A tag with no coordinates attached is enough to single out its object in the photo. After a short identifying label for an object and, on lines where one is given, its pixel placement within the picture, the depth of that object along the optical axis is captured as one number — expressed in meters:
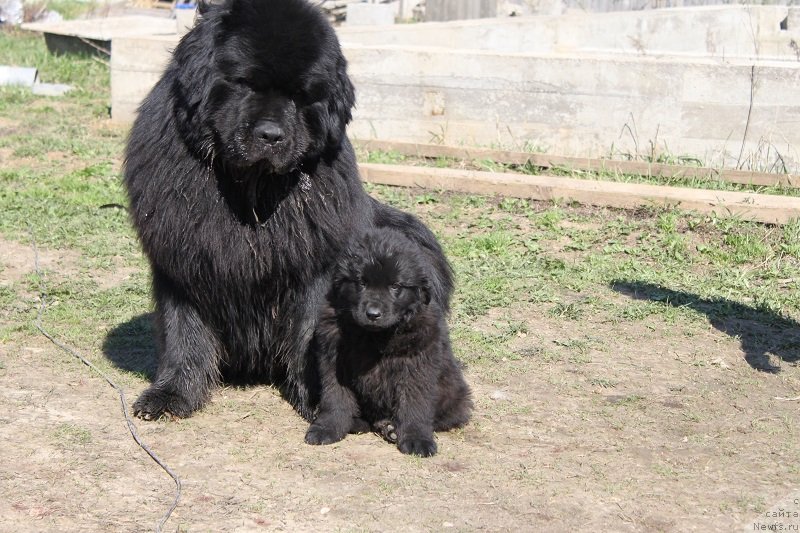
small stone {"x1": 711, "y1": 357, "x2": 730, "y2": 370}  5.38
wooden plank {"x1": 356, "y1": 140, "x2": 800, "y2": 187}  8.05
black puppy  4.15
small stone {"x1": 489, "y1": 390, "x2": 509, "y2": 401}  4.88
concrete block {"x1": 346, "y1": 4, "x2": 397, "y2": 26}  15.64
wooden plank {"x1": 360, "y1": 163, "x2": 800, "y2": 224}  7.27
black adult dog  4.14
